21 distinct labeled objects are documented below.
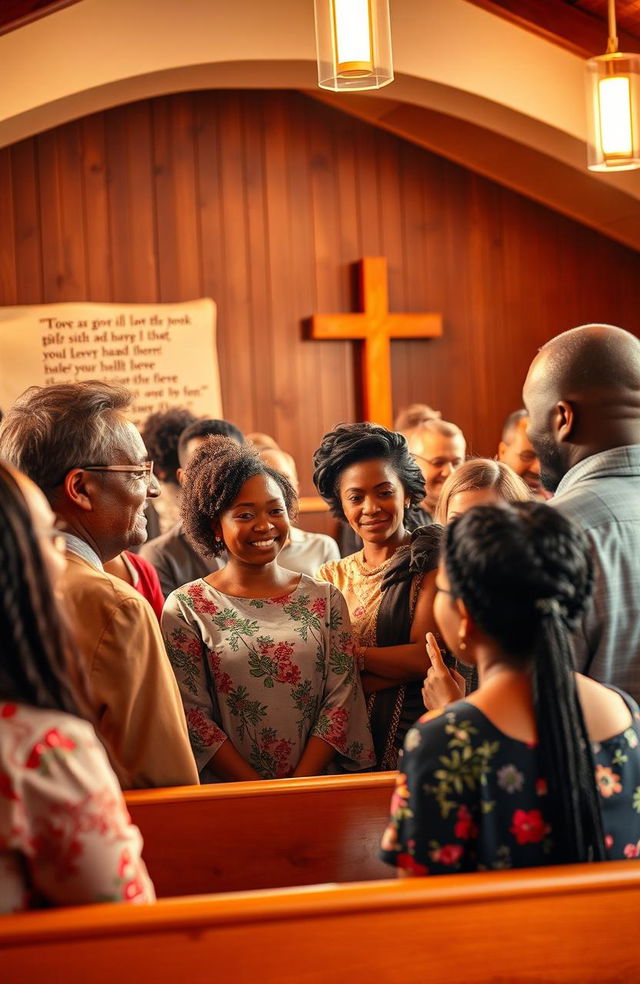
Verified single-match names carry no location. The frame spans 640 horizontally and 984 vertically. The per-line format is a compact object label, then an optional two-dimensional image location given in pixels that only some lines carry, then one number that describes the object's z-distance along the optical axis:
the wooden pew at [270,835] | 2.07
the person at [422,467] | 3.41
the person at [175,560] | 3.70
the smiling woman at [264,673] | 2.55
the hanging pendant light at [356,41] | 3.32
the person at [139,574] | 3.01
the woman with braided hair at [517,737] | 1.50
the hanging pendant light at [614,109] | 4.07
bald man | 2.00
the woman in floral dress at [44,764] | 1.34
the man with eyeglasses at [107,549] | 2.03
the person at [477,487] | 3.02
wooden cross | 5.95
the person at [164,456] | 4.60
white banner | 5.50
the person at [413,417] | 5.14
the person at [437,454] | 4.32
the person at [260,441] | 4.71
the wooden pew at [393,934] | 1.40
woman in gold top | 2.64
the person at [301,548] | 4.14
